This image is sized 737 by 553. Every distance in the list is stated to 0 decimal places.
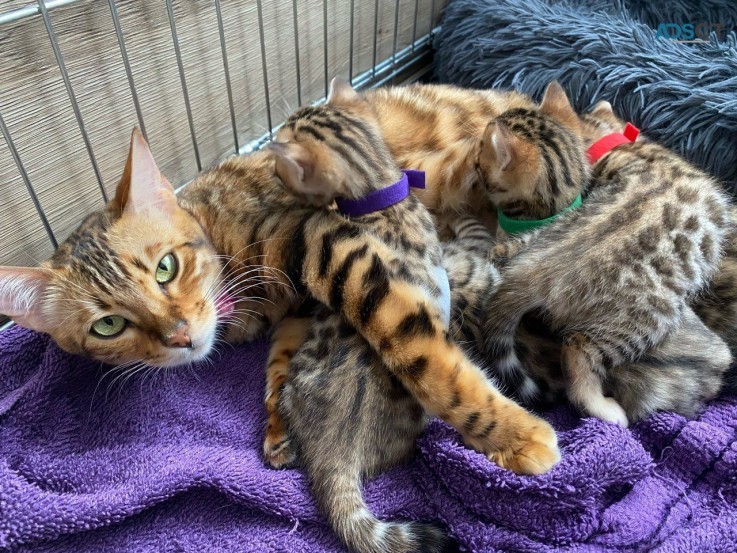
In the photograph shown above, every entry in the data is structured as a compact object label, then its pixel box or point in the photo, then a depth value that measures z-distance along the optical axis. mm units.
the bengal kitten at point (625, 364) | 378
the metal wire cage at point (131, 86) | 386
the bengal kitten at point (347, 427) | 332
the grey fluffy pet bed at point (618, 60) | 505
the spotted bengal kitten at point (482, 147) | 440
